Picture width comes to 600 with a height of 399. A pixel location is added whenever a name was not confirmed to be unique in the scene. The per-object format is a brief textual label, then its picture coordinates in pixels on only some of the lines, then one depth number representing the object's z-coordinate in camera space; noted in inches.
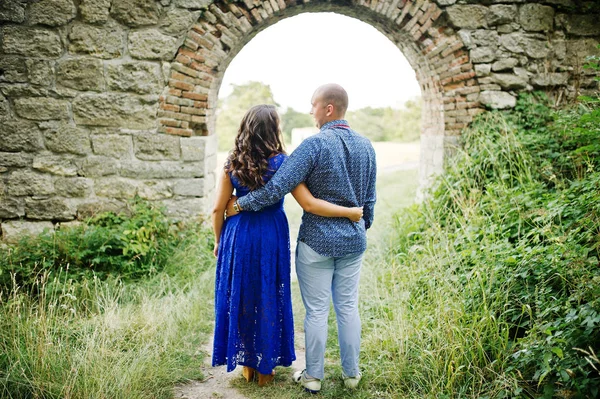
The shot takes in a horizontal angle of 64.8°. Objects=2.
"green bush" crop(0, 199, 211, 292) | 177.5
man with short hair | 110.3
